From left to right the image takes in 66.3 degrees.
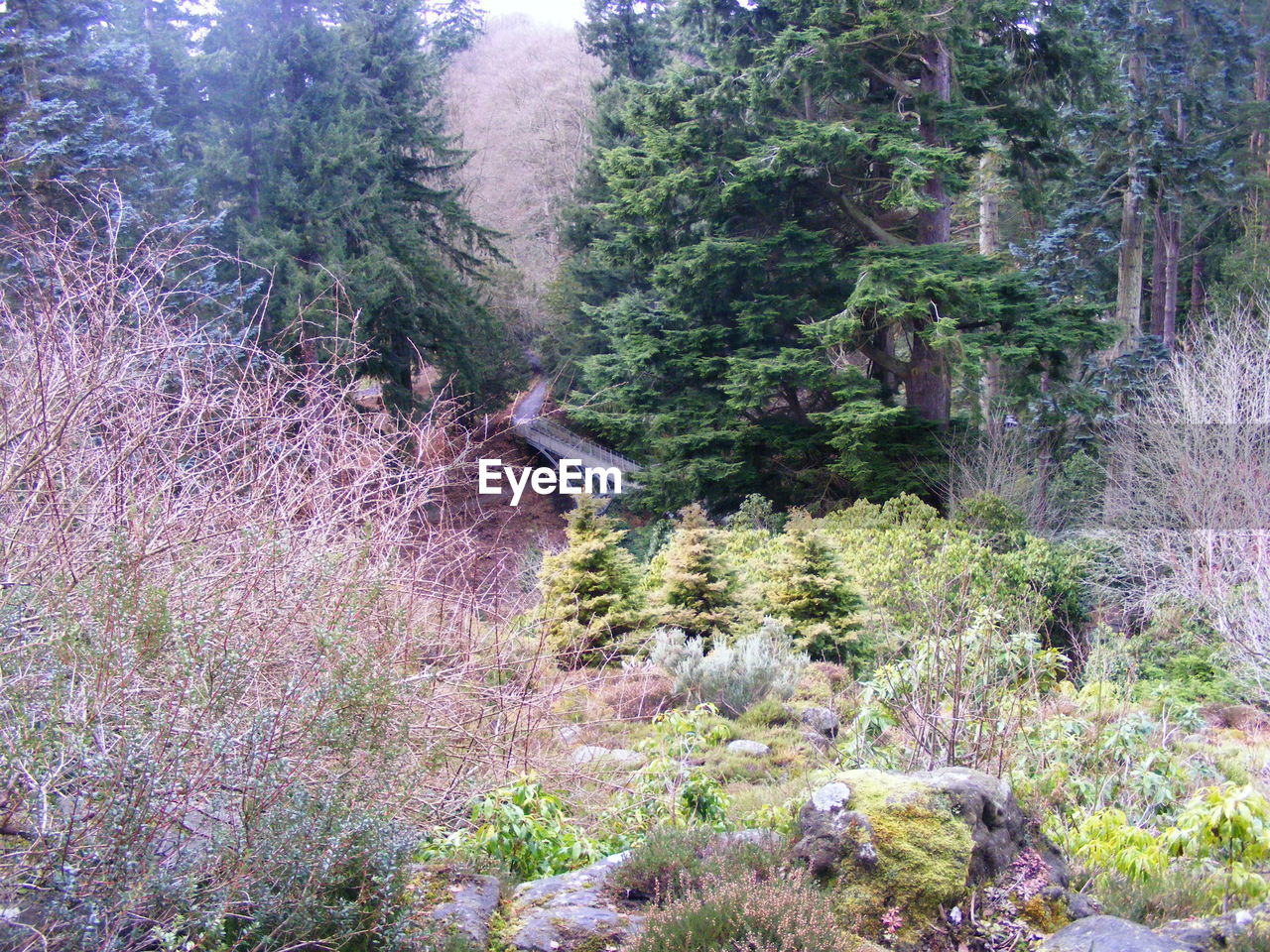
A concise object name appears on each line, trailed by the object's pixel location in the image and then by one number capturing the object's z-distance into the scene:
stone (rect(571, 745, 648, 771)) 5.52
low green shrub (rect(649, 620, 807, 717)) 7.87
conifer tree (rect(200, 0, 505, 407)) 19.16
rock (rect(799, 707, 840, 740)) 7.00
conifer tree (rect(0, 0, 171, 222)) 12.59
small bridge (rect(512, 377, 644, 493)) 21.03
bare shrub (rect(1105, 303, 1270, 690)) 10.34
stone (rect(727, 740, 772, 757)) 6.60
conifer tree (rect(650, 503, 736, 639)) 9.45
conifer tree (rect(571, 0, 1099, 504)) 14.45
